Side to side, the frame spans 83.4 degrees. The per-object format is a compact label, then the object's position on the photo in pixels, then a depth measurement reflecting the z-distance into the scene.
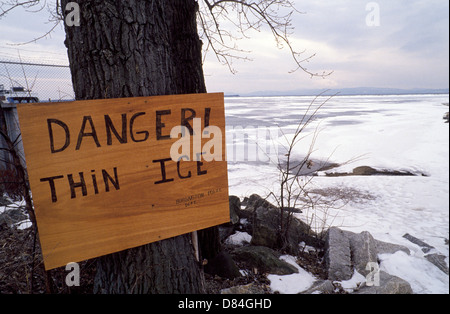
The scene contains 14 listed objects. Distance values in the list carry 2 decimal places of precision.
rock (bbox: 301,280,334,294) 2.49
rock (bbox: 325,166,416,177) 7.45
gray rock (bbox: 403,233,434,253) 3.72
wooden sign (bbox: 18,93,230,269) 1.31
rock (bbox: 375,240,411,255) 3.45
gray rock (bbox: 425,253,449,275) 3.21
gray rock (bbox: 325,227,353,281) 2.89
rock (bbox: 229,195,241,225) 3.81
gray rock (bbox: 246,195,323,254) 3.42
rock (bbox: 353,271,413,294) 2.41
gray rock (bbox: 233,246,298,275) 2.85
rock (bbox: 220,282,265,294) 2.25
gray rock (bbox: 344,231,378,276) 3.08
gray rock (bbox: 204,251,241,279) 2.70
